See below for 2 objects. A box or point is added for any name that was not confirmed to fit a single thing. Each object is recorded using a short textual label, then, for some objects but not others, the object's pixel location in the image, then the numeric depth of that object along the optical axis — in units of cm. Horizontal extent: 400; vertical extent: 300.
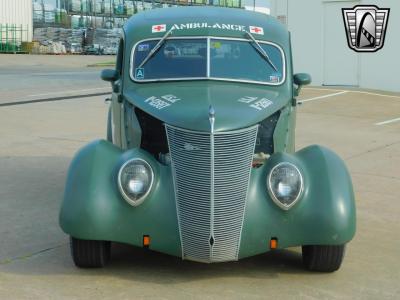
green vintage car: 531
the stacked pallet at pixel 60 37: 5566
